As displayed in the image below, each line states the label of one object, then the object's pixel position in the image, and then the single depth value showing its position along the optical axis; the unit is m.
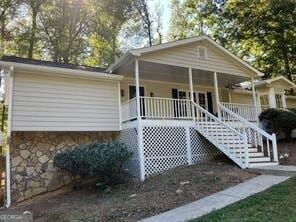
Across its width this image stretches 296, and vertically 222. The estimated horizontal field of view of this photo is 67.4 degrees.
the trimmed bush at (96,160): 7.15
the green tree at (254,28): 17.28
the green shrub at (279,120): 11.15
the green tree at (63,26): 16.86
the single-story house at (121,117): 7.74
